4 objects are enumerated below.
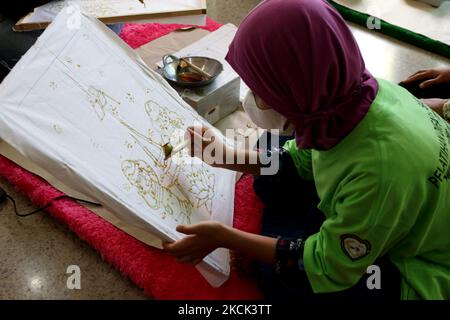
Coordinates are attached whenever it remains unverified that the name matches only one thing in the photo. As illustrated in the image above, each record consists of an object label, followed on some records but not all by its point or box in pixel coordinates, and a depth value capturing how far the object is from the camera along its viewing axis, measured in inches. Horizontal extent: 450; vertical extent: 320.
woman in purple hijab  25.3
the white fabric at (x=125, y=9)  47.9
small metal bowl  46.0
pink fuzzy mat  35.5
